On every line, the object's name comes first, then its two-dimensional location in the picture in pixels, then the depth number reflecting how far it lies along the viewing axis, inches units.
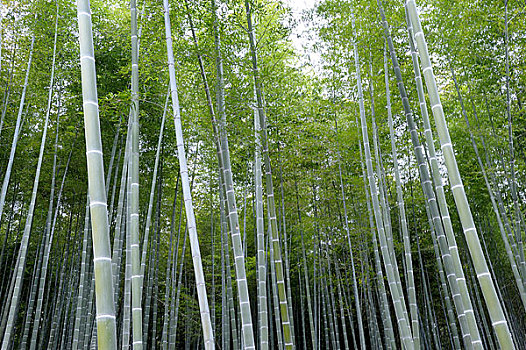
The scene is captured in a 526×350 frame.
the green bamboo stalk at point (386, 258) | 157.4
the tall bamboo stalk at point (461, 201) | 75.8
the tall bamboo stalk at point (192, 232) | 118.4
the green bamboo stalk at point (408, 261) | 174.0
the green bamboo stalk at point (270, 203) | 155.4
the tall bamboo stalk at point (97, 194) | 66.2
